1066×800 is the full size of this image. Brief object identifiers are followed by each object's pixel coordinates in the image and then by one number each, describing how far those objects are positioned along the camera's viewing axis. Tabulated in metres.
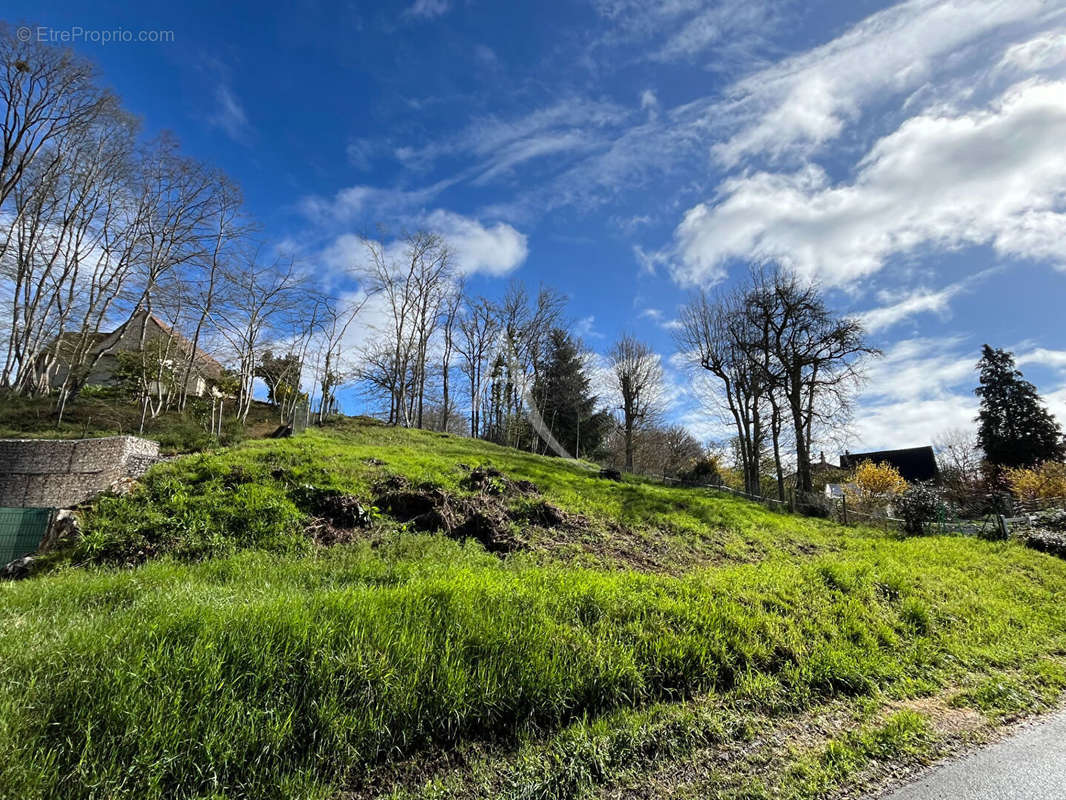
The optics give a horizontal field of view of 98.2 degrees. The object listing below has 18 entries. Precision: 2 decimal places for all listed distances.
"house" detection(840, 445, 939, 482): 42.56
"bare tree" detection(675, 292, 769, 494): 25.27
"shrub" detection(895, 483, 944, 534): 14.49
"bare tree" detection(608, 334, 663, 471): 33.47
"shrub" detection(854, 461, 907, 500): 29.72
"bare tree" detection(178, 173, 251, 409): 21.25
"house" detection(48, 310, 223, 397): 21.53
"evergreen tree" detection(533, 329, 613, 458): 36.50
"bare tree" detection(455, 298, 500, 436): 34.78
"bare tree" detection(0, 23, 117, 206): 17.19
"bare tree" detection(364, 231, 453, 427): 28.59
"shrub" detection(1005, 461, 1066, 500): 24.34
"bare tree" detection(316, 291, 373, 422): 29.78
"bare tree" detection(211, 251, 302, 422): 24.28
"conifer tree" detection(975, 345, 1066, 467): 32.44
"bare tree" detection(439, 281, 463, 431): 32.03
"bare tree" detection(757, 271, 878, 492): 21.73
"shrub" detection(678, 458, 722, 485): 26.84
